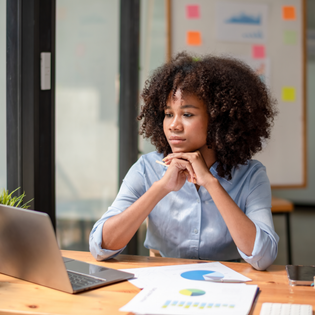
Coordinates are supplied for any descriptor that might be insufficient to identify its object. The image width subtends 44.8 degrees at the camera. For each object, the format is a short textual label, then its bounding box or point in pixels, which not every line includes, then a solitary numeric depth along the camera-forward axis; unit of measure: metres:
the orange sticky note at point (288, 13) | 3.36
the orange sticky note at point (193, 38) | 3.18
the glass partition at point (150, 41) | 2.85
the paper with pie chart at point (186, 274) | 0.98
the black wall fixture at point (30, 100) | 1.40
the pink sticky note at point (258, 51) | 3.34
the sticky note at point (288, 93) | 3.43
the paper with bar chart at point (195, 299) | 0.79
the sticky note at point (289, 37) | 3.38
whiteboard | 3.19
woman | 1.29
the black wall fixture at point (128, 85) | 2.54
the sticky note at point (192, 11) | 3.17
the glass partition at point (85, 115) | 2.01
